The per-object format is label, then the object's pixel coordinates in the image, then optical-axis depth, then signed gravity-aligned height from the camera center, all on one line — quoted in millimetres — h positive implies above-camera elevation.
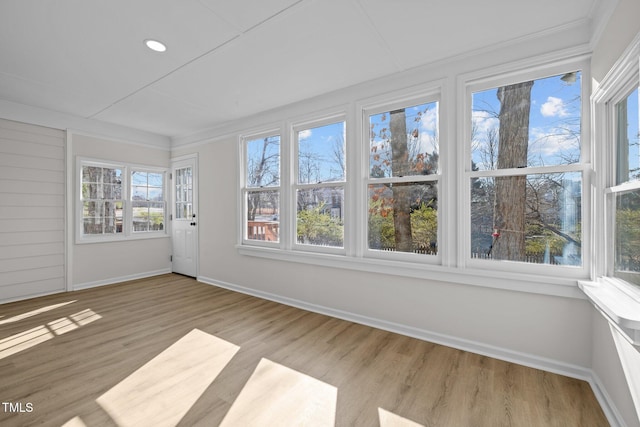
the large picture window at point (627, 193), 1547 +112
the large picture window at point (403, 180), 2705 +328
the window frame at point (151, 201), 4883 +310
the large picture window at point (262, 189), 3885 +339
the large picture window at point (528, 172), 2137 +324
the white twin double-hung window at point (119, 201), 4414 +193
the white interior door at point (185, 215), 4914 -47
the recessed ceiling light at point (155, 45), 2275 +1402
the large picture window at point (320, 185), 3283 +338
